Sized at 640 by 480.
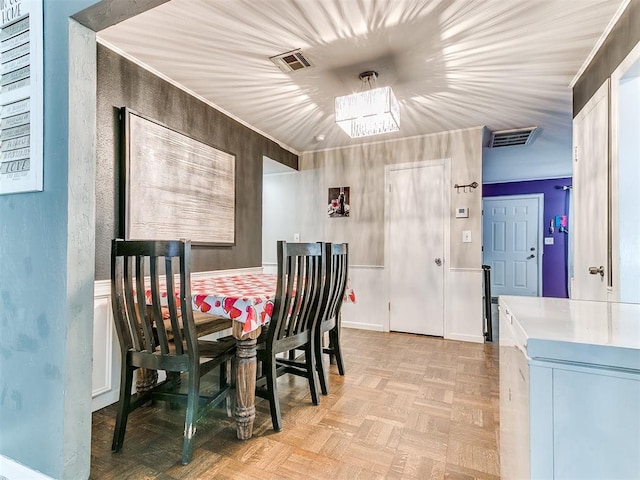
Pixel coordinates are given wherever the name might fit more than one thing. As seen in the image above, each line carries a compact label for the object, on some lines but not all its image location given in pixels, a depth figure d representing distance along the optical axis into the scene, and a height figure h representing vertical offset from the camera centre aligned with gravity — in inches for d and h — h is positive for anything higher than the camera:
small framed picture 161.2 +19.4
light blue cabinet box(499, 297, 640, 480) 23.6 -11.9
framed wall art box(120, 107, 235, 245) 86.3 +17.0
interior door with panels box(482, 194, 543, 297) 226.4 -0.3
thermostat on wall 137.3 +12.3
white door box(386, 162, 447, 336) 143.3 -2.7
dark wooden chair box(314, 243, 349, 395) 83.2 -13.7
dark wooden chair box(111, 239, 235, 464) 57.8 -16.5
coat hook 136.2 +22.8
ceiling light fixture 83.0 +33.0
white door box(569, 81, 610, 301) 75.7 +10.9
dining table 62.9 -15.7
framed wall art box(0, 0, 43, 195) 53.0 +24.0
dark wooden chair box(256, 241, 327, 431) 68.0 -15.9
